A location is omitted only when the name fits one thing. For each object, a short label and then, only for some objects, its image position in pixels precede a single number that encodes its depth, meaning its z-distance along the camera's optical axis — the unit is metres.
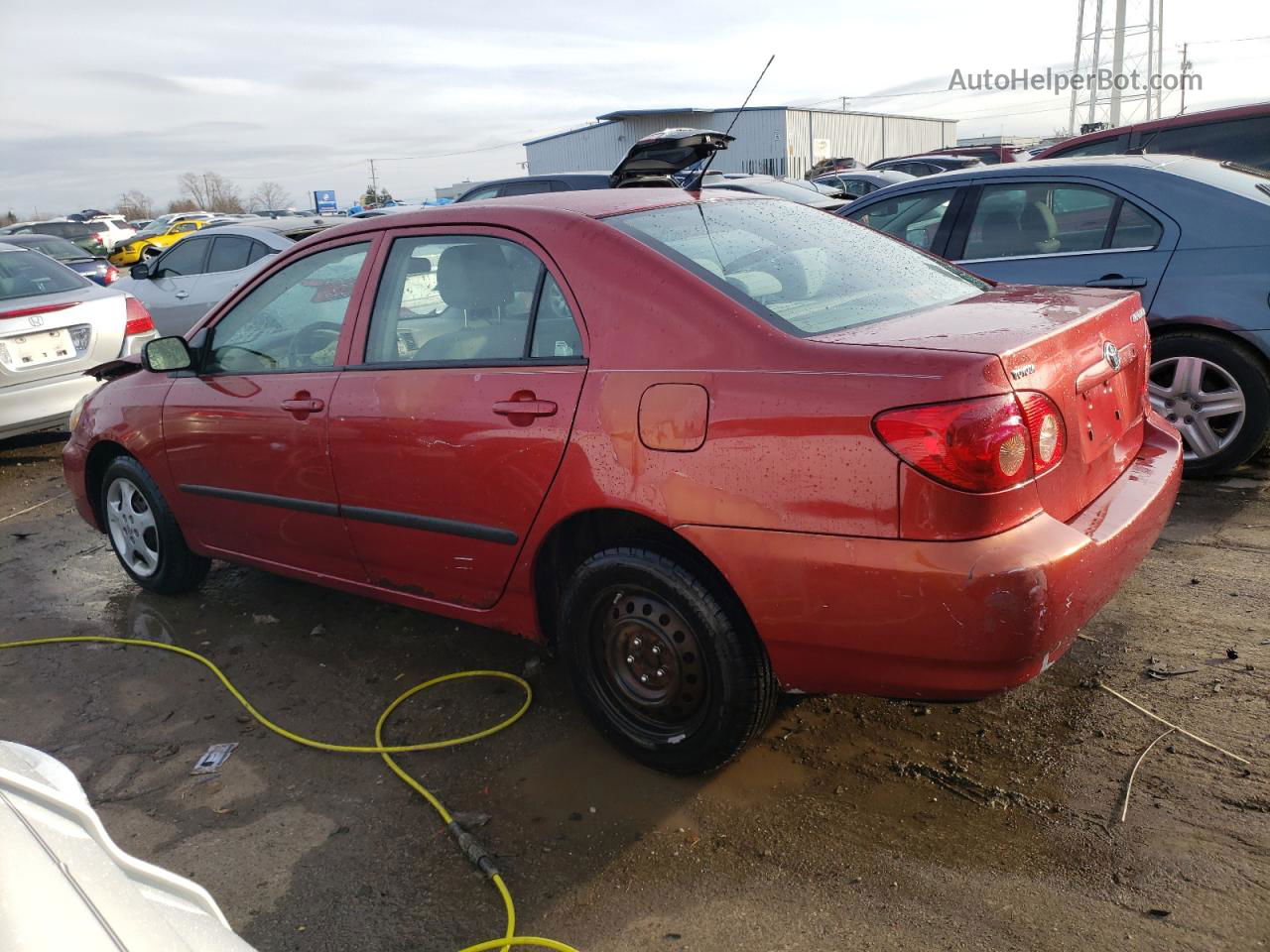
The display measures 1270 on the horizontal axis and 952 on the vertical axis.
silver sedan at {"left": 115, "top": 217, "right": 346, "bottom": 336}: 9.83
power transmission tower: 50.84
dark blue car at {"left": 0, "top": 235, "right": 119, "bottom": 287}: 15.38
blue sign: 50.16
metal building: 45.72
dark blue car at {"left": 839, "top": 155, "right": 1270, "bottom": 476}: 4.73
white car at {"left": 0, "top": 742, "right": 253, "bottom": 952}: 1.23
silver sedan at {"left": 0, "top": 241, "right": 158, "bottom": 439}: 7.00
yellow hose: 2.39
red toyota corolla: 2.38
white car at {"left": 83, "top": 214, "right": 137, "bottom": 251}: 30.17
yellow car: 28.22
